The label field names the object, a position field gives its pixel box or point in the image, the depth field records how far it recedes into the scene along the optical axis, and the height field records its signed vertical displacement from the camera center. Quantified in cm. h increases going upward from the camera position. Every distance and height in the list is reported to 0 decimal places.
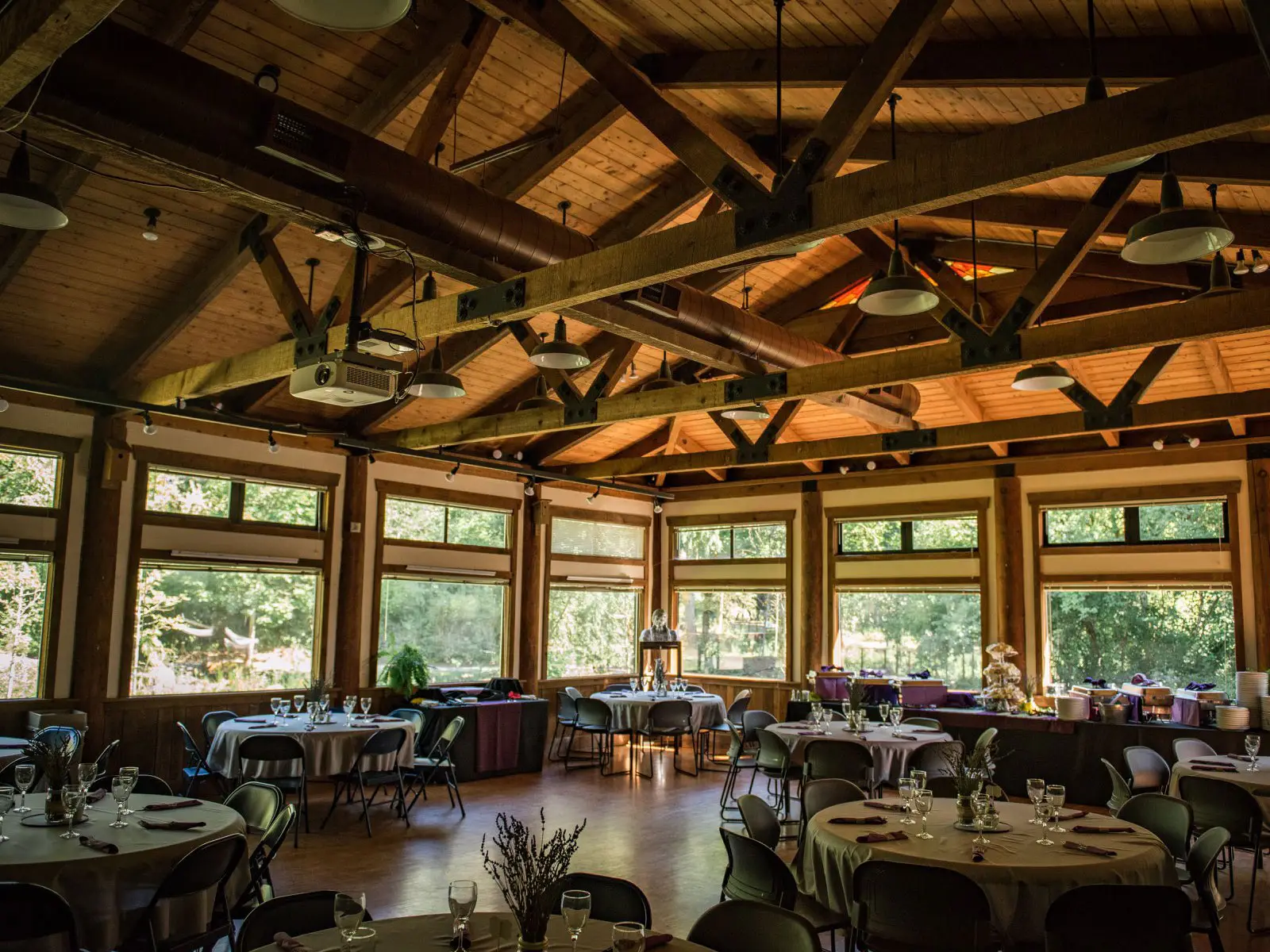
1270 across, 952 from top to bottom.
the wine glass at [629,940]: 243 -87
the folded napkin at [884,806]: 503 -108
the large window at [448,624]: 1138 -34
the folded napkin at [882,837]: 435 -107
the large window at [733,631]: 1392 -45
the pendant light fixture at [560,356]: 636 +164
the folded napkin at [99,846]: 391 -108
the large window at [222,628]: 924 -38
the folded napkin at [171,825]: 433 -108
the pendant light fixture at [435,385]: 644 +144
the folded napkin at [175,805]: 476 -109
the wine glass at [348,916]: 260 -88
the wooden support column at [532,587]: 1273 +15
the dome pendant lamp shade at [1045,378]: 694 +171
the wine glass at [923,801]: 451 -93
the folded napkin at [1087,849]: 418 -106
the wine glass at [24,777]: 446 -89
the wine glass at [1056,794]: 454 -89
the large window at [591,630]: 1351 -45
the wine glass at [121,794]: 440 -95
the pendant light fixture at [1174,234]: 412 +169
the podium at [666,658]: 1459 -89
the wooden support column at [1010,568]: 1155 +50
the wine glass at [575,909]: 262 -86
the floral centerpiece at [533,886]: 265 -81
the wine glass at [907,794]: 462 -92
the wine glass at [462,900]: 266 -86
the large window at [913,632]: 1218 -35
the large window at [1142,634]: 1054 -26
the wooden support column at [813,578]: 1327 +38
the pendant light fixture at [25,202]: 404 +167
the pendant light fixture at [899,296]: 536 +178
